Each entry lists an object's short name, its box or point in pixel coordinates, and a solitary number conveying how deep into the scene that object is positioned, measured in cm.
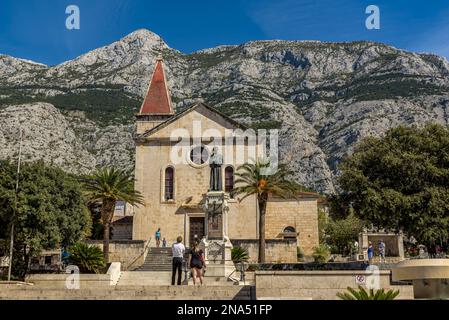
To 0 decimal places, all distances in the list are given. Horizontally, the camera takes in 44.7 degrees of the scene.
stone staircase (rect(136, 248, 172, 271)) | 3166
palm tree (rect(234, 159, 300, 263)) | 3316
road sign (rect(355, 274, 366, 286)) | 1758
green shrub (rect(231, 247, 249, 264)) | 2977
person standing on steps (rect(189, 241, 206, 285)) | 1959
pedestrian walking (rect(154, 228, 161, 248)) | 3855
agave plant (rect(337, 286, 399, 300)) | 1348
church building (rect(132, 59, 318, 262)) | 4034
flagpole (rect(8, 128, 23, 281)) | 2643
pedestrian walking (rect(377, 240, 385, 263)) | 3064
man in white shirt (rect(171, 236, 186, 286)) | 1920
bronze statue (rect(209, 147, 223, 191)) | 2572
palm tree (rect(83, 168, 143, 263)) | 3338
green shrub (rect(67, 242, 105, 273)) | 2870
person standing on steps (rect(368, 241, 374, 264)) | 2922
